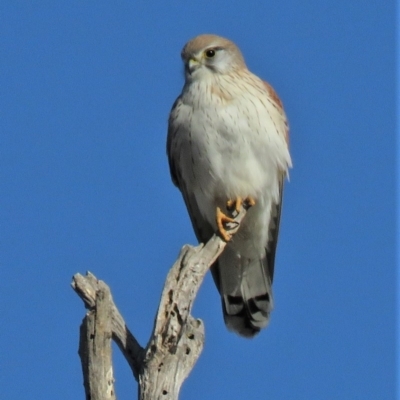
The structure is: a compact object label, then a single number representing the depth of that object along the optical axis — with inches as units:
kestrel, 457.7
